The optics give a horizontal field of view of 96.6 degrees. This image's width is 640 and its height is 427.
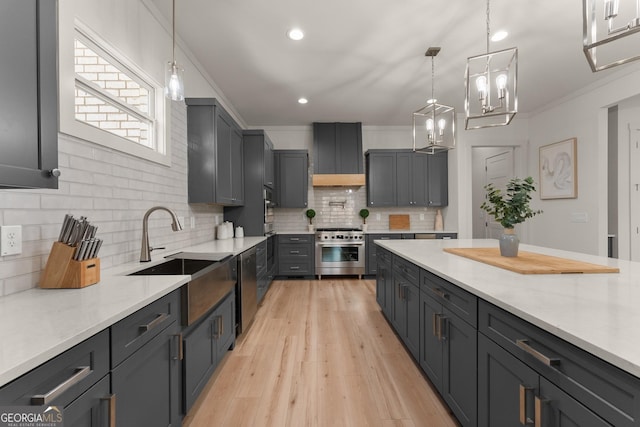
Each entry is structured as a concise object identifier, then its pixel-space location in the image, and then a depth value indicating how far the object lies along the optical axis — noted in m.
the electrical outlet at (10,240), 1.20
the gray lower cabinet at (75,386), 0.67
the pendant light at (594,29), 1.09
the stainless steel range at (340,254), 5.12
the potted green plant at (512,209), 1.99
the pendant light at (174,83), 1.87
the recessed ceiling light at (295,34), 2.71
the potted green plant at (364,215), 5.58
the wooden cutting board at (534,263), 1.52
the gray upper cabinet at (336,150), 5.31
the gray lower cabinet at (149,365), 1.02
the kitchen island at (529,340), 0.75
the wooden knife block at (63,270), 1.31
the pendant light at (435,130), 2.63
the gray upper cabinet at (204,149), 3.01
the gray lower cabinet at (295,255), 5.13
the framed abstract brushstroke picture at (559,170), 4.23
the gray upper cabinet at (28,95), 0.85
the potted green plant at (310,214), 5.51
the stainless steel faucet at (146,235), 2.00
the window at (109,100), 1.59
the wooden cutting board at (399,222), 5.69
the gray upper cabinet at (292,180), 5.32
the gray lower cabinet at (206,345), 1.61
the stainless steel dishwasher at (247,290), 2.71
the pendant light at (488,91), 1.79
